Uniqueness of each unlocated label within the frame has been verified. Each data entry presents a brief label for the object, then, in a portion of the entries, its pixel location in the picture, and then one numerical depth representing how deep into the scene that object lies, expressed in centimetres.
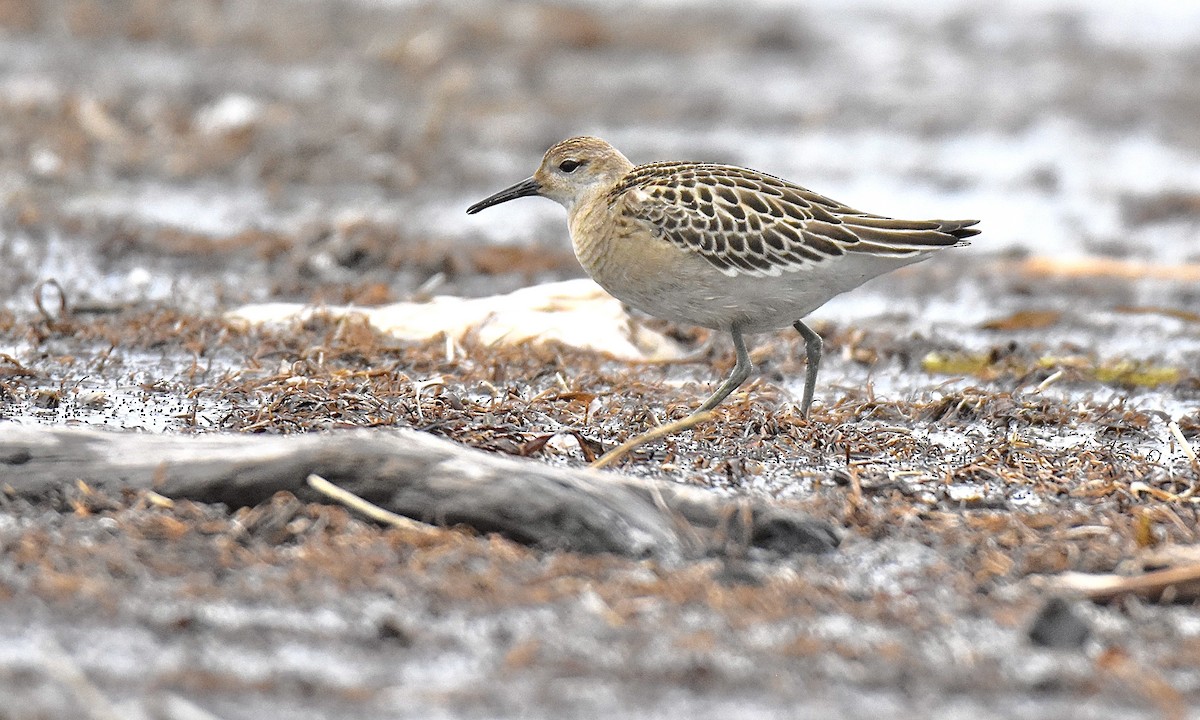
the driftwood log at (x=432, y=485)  870
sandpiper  1166
